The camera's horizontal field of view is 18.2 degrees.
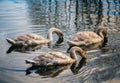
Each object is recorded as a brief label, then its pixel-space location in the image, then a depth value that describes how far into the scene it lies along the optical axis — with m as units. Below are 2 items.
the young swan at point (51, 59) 11.04
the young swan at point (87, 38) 13.61
